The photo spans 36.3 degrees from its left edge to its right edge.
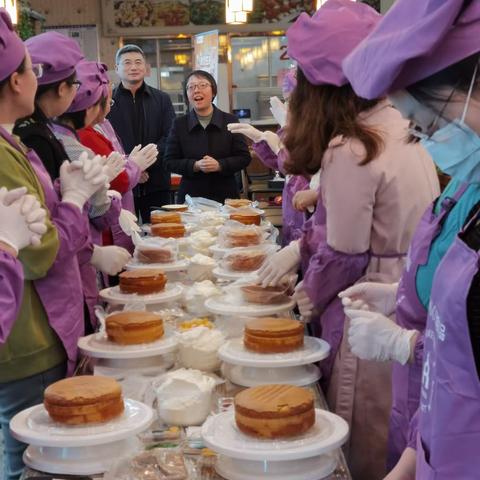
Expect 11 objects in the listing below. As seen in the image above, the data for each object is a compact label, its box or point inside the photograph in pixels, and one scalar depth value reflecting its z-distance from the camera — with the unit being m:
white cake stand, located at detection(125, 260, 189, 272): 2.96
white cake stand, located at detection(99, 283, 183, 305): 2.50
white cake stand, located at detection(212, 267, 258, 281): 2.78
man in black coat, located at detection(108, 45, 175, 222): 5.90
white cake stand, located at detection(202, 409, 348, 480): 1.40
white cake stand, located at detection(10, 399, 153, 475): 1.46
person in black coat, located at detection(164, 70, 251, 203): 5.61
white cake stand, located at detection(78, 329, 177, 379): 1.97
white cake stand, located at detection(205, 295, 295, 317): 2.30
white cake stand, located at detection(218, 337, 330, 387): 1.85
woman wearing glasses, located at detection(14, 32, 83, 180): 2.48
